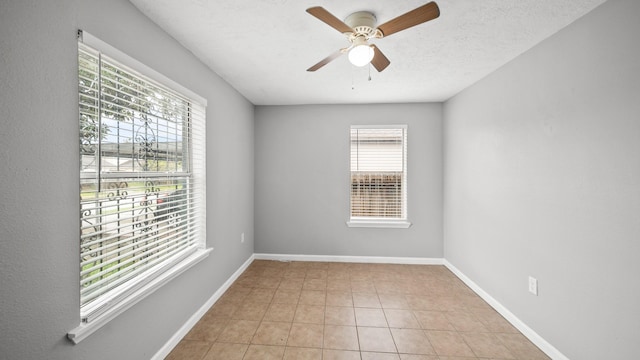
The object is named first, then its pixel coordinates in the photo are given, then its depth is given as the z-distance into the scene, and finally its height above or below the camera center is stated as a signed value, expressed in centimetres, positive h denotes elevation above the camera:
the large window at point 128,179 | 137 -1
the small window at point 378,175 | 396 +3
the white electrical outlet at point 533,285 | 214 -90
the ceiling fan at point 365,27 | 143 +90
